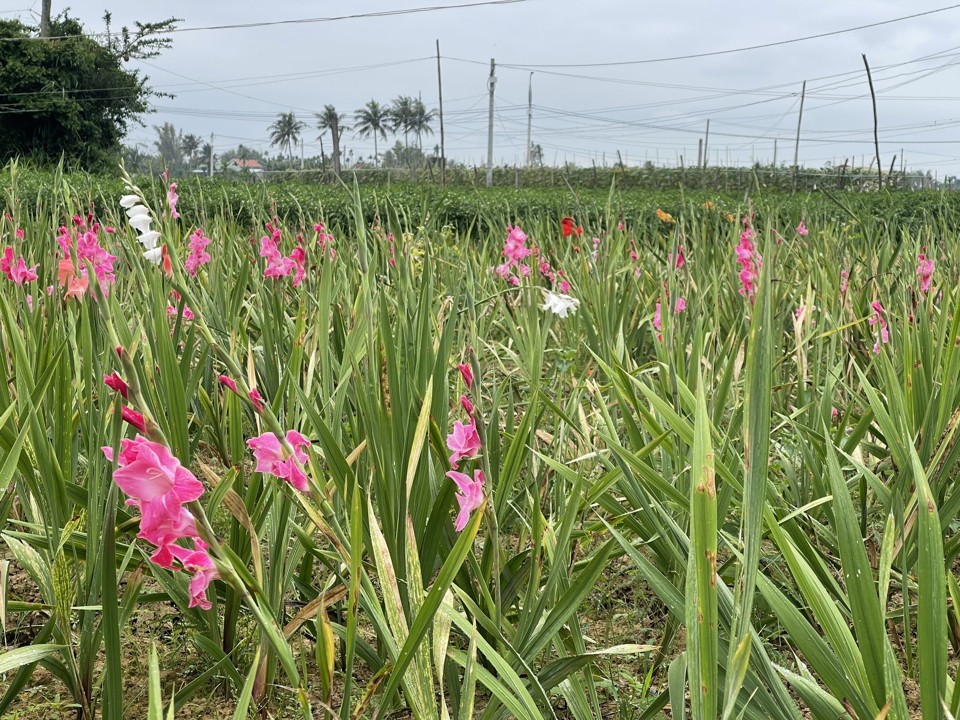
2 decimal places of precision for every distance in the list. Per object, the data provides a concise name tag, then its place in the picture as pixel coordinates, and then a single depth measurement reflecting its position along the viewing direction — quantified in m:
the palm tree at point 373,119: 72.38
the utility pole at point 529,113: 44.74
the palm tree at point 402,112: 71.25
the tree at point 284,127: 68.38
